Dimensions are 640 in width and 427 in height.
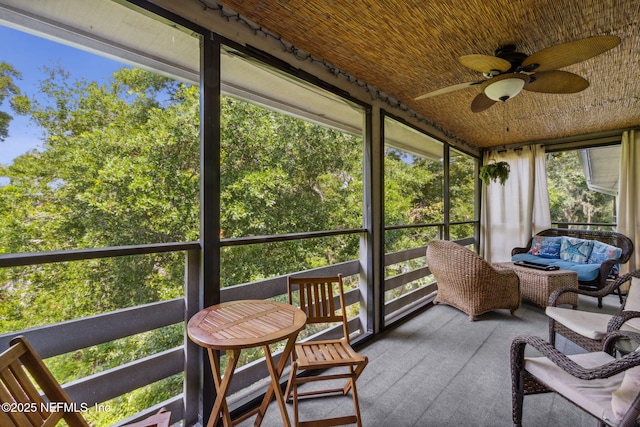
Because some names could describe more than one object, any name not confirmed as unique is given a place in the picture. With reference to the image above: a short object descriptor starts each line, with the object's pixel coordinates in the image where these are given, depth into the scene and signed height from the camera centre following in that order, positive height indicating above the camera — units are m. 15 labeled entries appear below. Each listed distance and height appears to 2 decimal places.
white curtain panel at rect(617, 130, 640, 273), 4.23 +0.27
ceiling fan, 1.66 +0.98
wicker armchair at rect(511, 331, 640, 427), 1.12 -0.82
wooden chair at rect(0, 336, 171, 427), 0.82 -0.54
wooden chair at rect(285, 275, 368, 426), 1.59 -0.86
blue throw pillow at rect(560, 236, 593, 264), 4.28 -0.59
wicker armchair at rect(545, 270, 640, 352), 1.88 -0.81
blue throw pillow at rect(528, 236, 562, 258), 4.59 -0.58
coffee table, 3.40 -0.89
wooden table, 1.20 -0.53
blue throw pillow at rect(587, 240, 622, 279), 4.00 -0.62
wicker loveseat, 3.72 -0.70
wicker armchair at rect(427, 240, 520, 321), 3.10 -0.78
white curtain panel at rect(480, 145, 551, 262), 5.12 +0.13
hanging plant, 3.55 +0.52
